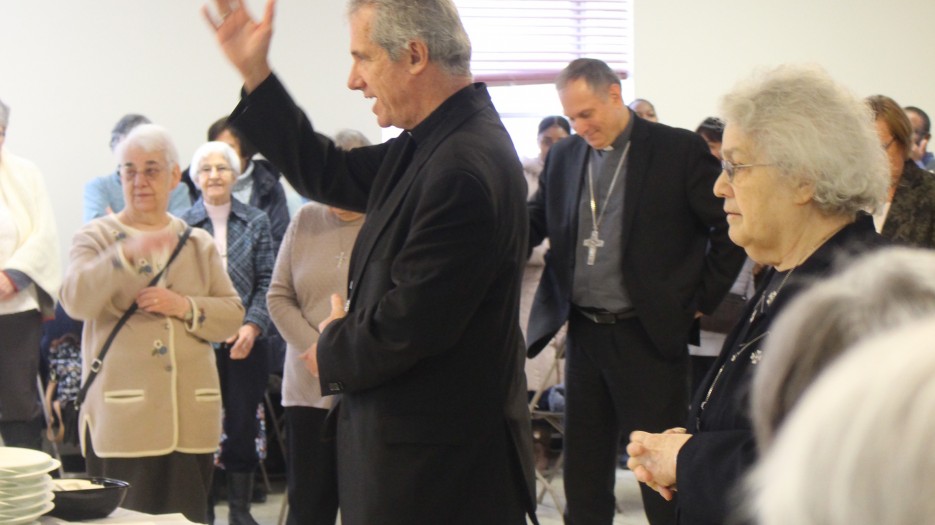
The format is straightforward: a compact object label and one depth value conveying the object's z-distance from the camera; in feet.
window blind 25.59
